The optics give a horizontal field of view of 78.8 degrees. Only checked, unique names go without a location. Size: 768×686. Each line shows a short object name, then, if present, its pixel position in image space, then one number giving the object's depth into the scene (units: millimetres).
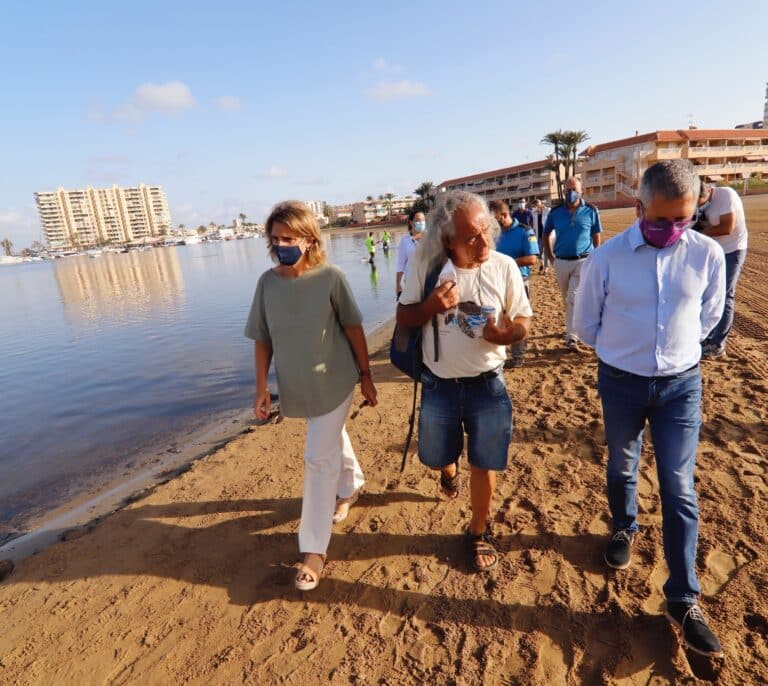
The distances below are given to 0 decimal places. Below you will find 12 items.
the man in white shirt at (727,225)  4684
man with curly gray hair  2199
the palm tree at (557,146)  57188
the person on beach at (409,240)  6660
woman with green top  2490
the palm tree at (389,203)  118088
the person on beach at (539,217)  13711
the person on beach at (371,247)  24828
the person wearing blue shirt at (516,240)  5496
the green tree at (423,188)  81231
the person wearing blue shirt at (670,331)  1963
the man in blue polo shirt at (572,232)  5523
